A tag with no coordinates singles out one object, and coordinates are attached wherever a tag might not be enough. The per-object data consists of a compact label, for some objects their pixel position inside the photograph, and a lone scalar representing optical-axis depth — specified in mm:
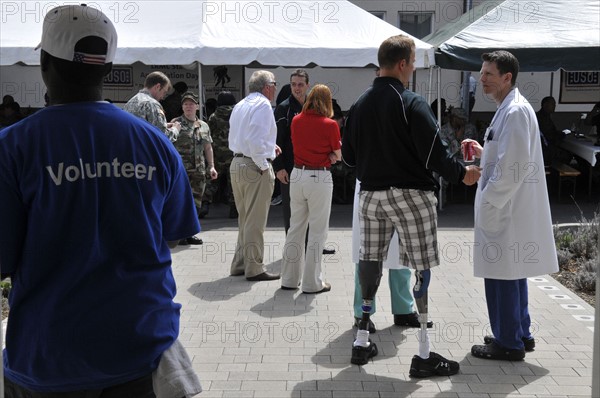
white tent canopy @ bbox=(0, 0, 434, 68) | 10719
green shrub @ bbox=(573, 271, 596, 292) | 7023
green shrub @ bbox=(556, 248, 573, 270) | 7965
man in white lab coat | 4719
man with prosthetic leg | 4547
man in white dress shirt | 7000
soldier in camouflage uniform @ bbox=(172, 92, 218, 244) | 9055
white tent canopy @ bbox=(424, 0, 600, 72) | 10500
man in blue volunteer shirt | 2068
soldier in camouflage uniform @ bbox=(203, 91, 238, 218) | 10688
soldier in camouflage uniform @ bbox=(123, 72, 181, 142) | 7391
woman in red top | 6566
